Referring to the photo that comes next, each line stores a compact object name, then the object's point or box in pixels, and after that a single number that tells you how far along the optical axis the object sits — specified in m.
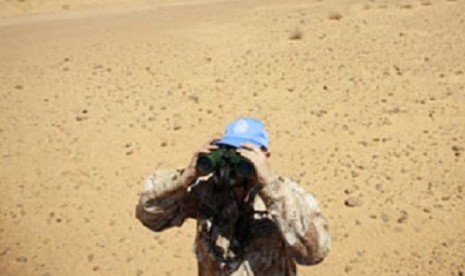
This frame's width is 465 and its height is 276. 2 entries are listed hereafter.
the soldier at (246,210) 2.75
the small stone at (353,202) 6.70
